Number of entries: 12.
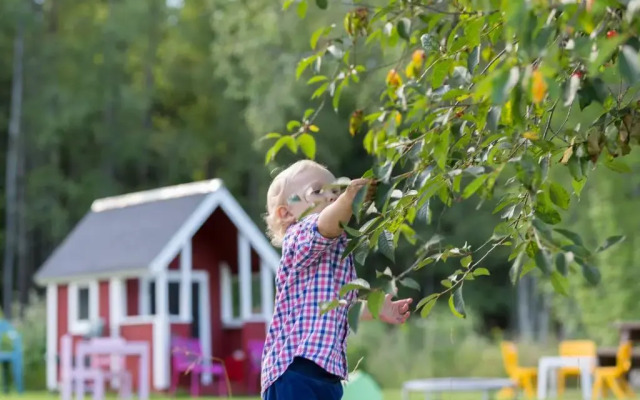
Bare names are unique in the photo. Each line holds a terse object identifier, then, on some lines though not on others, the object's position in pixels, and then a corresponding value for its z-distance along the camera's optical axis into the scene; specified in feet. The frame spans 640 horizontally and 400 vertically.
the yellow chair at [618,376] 46.91
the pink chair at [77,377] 45.83
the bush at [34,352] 68.33
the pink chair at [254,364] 56.13
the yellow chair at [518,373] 48.95
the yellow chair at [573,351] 51.70
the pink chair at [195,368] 54.90
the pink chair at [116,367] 48.07
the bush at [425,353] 64.90
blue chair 62.18
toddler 10.98
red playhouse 56.39
